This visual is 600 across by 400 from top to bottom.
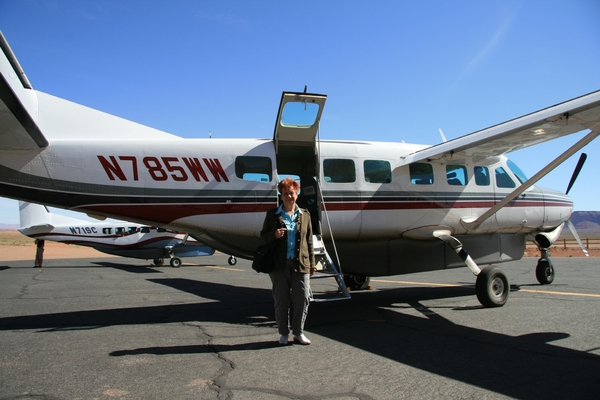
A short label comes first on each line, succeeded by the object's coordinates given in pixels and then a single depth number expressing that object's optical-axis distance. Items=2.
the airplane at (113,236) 23.17
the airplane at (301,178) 6.61
